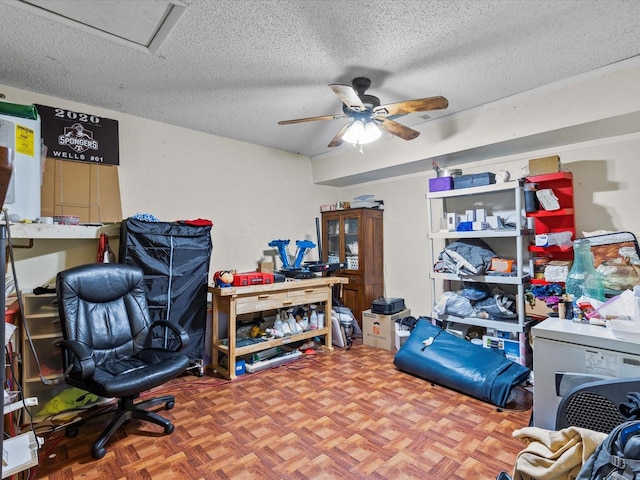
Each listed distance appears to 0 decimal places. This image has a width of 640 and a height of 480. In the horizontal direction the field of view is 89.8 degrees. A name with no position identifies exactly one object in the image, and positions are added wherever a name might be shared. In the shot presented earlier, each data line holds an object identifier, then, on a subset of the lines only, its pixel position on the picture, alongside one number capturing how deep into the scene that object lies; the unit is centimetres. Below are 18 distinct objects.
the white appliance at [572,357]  137
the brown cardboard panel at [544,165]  274
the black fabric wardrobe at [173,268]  263
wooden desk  289
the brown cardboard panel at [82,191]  262
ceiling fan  217
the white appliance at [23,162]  205
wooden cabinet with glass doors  412
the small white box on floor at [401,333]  351
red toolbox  300
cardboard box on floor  364
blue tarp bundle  243
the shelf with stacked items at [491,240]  285
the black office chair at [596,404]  124
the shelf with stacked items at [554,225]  271
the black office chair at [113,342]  185
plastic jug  238
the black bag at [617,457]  98
